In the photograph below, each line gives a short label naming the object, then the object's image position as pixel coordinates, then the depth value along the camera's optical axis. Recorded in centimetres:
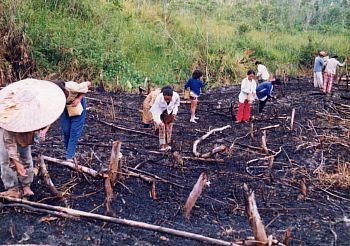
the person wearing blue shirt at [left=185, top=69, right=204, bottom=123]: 877
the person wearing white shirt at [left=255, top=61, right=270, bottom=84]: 1095
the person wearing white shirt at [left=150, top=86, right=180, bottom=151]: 657
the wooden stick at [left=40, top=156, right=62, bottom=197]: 497
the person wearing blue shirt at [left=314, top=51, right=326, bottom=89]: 1299
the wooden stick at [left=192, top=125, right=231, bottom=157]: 703
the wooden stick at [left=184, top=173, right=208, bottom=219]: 477
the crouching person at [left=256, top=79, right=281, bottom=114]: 994
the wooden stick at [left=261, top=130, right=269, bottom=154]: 739
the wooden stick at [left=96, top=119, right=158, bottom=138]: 804
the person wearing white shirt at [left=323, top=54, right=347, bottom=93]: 1244
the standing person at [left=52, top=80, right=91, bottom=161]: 563
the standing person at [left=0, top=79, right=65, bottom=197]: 434
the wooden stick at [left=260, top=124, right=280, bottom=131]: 891
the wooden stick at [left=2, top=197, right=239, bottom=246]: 421
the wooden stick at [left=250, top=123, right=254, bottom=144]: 807
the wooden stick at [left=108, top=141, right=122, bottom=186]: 520
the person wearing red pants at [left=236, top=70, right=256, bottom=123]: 895
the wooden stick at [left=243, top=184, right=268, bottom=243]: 394
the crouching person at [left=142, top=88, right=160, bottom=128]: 777
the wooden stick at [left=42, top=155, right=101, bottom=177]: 554
